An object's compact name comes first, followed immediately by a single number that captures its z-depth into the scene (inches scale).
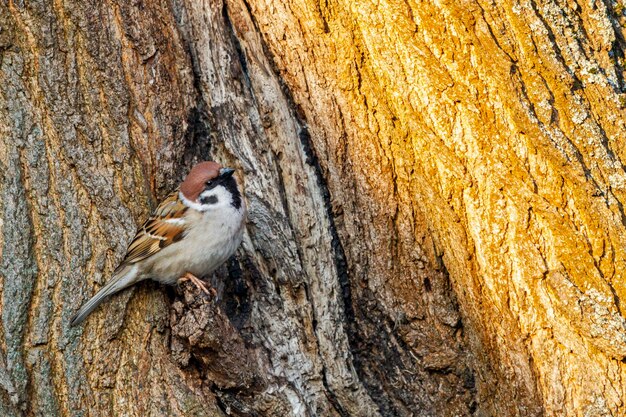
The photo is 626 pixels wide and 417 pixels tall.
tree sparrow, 263.4
